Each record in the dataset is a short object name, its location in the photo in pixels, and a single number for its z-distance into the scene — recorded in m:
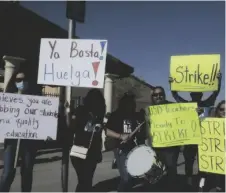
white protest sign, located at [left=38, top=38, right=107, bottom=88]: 4.20
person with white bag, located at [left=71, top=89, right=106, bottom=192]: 4.71
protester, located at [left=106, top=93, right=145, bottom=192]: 5.02
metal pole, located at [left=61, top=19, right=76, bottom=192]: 4.32
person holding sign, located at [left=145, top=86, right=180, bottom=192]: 5.18
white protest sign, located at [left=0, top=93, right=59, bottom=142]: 4.60
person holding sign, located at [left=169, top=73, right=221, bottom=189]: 5.41
